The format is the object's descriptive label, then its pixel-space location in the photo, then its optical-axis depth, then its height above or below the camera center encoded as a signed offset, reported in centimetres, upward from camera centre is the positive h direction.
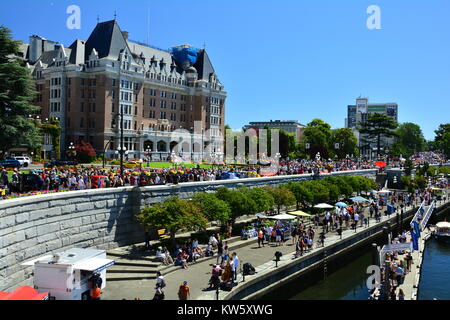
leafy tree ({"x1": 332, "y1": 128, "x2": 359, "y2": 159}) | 10694 +466
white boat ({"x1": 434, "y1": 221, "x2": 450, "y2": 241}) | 3928 -713
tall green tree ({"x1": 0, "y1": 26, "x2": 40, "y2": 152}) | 2917 +437
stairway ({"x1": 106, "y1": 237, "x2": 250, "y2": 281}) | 1964 -563
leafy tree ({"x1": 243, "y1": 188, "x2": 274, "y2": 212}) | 3203 -320
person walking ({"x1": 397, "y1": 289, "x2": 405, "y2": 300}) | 1796 -617
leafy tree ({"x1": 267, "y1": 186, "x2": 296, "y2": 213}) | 3572 -338
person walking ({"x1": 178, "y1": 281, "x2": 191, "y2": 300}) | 1581 -527
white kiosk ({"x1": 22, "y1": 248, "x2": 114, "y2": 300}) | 1444 -433
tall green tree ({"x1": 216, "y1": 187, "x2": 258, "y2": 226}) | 2950 -322
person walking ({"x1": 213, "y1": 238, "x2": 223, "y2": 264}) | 2303 -525
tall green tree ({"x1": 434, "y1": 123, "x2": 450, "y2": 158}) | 13712 +734
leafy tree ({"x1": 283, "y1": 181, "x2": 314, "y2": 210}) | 3969 -333
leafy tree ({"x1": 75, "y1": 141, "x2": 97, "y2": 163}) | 6325 +62
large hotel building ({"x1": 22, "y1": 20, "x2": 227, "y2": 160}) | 7762 +1353
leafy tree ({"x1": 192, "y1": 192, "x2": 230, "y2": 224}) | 2670 -327
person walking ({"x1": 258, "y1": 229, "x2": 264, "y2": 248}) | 2758 -545
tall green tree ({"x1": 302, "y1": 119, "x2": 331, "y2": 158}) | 9881 +533
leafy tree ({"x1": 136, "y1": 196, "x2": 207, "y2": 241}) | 2334 -347
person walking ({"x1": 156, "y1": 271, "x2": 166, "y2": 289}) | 1642 -510
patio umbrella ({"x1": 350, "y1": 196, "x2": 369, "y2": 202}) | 4484 -448
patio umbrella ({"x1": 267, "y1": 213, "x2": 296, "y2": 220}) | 3055 -446
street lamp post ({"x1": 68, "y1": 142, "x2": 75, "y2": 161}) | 6114 +74
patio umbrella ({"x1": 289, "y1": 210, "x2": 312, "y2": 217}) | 3386 -467
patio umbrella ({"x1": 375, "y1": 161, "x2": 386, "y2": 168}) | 7164 -93
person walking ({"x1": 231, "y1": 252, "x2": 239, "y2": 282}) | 1880 -513
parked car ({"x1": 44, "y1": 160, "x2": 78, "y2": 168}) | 4478 -74
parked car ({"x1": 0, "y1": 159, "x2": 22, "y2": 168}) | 4006 -66
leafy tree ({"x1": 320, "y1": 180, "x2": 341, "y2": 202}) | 4542 -355
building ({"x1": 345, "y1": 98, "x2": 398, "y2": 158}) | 10867 +341
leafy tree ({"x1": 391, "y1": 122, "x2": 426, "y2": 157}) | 16361 +935
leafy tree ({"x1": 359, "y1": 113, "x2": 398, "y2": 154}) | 10150 +889
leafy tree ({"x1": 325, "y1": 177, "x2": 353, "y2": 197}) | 4844 -322
